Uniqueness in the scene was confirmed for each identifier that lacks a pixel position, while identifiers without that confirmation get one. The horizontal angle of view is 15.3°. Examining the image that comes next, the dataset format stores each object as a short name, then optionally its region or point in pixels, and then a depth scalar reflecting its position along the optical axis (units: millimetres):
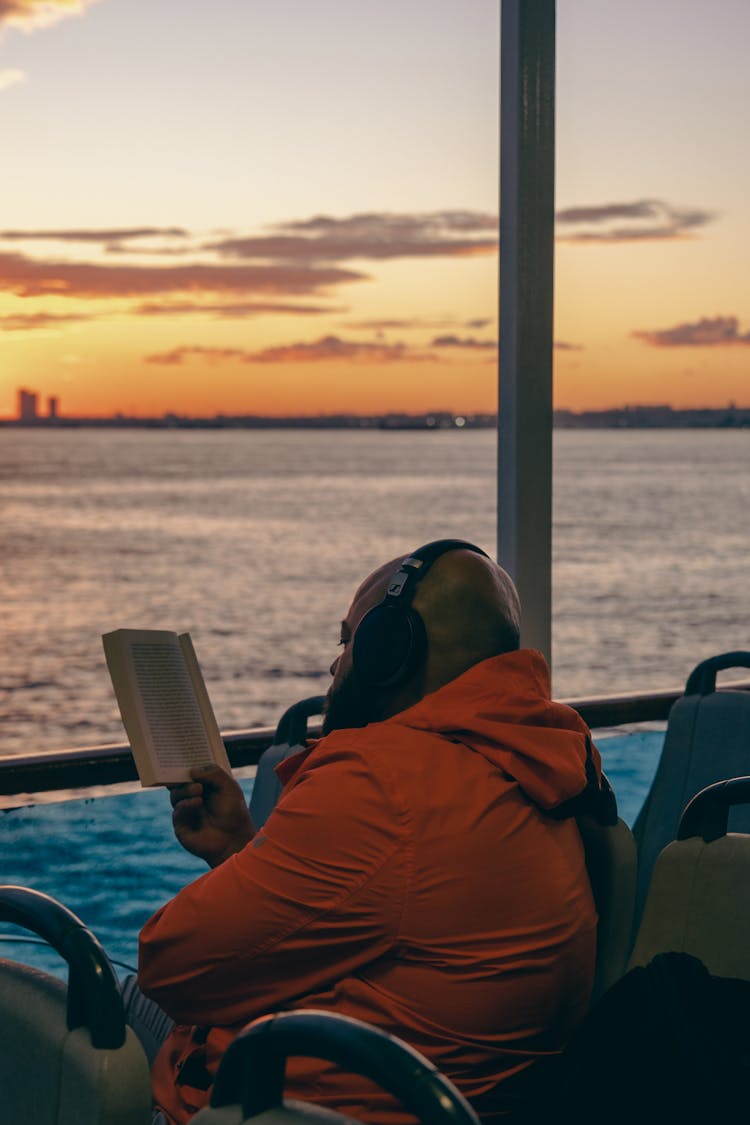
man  2850
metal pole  4513
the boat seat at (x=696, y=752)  3958
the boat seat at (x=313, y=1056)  2269
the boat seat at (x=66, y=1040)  2669
